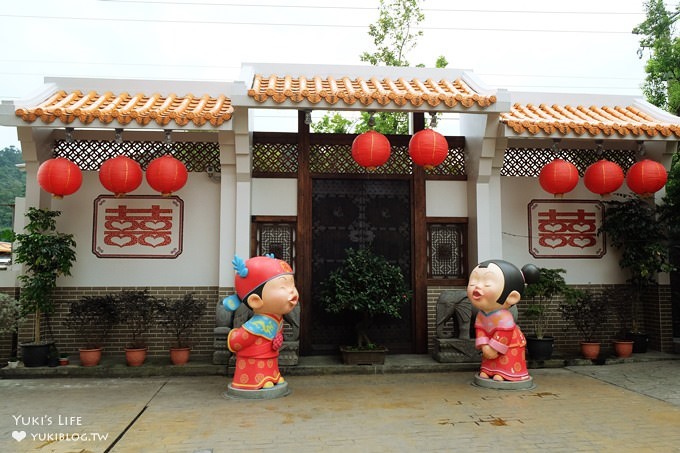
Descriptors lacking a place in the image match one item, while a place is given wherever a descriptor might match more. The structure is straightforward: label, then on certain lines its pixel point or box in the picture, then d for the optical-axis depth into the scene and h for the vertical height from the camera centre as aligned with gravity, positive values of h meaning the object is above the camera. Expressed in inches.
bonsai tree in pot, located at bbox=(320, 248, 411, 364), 258.2 -17.7
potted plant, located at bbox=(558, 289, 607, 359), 282.4 -30.8
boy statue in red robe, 214.5 -24.3
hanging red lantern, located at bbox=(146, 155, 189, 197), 257.9 +42.1
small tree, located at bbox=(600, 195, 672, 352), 289.4 +8.1
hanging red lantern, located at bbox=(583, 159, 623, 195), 276.7 +43.6
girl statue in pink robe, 229.1 -29.6
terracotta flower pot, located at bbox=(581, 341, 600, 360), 283.9 -51.5
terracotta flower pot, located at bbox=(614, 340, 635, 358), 286.0 -50.9
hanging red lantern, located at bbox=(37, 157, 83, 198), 248.2 +39.5
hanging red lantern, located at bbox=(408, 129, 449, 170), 257.4 +55.5
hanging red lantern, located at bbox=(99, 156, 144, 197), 254.2 +41.4
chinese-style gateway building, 277.3 +32.9
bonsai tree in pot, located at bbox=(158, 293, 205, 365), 264.2 -30.3
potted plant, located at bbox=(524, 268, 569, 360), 277.7 -25.2
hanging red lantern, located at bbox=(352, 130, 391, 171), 256.2 +54.4
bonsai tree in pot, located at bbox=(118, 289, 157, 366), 261.4 -31.3
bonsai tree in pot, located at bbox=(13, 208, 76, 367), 255.1 -4.3
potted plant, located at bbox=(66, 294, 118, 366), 259.6 -34.2
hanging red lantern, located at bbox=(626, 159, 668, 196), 274.4 +43.6
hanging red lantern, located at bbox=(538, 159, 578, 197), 272.7 +43.3
